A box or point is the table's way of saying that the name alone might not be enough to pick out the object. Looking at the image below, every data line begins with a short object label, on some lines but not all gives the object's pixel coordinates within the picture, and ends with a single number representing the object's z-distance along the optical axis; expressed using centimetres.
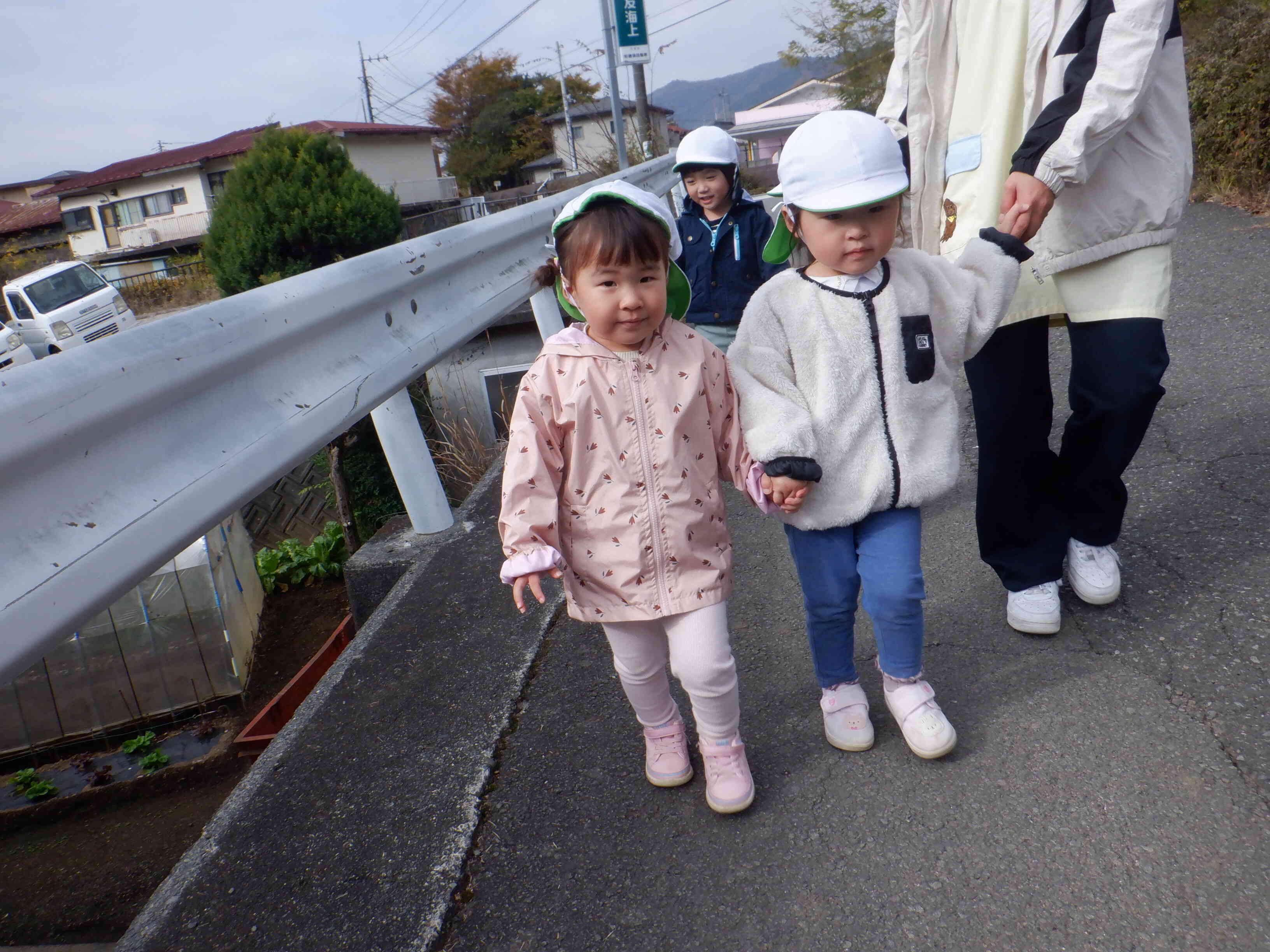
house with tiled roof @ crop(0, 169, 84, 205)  5512
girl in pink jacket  193
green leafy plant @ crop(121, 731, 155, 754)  389
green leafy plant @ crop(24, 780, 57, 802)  367
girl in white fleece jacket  195
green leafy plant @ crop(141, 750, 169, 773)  380
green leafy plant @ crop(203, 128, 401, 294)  814
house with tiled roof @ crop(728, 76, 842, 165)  5000
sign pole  1179
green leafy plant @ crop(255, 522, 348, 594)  575
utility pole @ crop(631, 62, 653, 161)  1705
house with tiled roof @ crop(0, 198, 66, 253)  4447
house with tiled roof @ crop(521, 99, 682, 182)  5347
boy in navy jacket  386
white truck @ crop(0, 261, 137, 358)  2092
